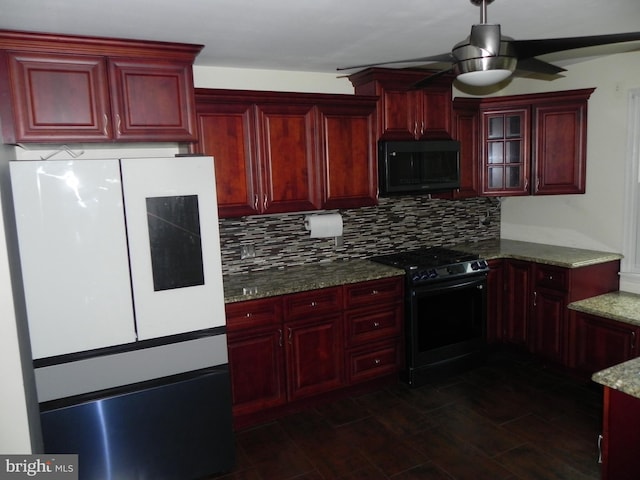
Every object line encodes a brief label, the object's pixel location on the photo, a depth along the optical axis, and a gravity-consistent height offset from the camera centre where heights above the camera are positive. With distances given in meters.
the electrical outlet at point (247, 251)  3.46 -0.46
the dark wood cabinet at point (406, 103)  3.54 +0.61
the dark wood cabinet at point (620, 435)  1.71 -0.96
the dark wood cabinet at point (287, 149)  3.04 +0.26
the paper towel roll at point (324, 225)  3.52 -0.29
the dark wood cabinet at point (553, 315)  3.33 -1.07
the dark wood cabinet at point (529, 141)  3.82 +0.29
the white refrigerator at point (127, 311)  2.22 -0.59
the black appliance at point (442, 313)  3.47 -1.01
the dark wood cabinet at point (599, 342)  3.13 -1.17
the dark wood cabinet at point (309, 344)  2.98 -1.07
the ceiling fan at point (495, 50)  1.67 +0.46
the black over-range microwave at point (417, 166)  3.58 +0.12
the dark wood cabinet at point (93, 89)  2.31 +0.55
